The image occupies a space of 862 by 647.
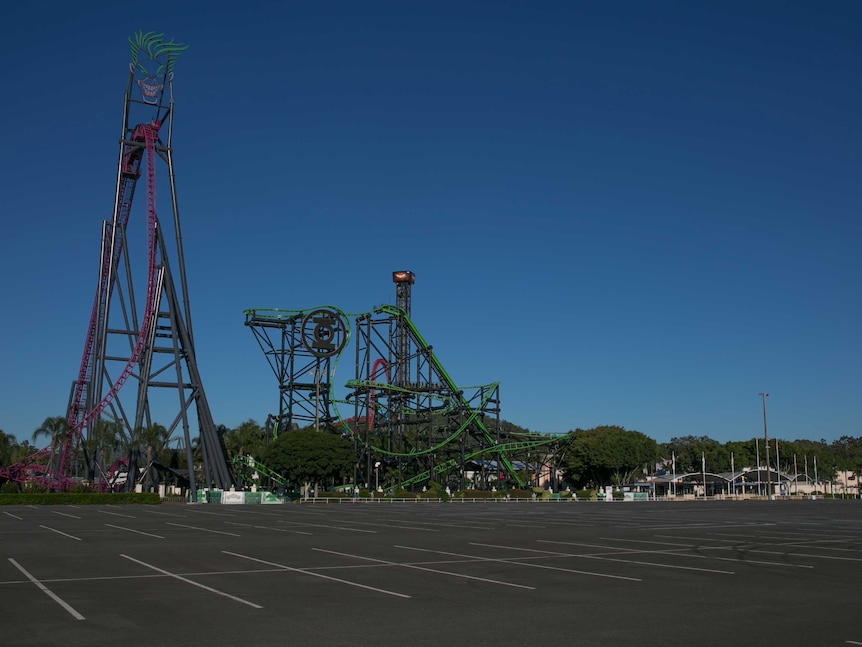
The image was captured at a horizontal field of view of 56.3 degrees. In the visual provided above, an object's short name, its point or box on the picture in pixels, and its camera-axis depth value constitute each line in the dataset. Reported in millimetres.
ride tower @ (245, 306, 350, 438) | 94000
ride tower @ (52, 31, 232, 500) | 74875
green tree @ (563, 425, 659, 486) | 108494
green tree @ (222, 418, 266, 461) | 96688
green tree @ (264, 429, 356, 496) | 83250
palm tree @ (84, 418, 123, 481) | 75275
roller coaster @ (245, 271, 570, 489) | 92812
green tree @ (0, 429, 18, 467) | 90719
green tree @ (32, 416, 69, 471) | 75938
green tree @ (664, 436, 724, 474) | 147875
